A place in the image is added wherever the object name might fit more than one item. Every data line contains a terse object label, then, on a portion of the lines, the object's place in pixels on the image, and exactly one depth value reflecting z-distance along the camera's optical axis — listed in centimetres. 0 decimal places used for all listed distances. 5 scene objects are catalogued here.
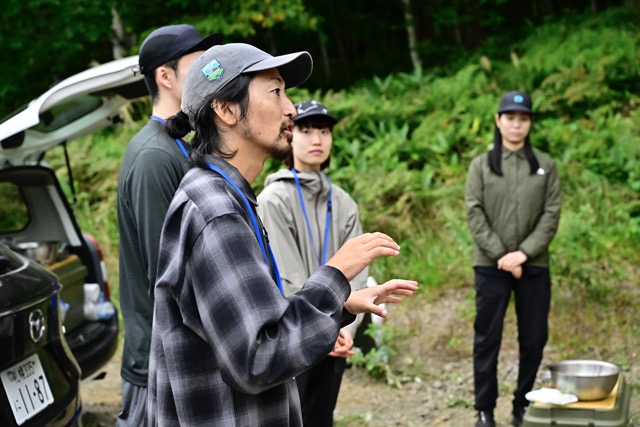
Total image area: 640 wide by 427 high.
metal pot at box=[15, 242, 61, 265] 615
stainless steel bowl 500
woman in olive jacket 607
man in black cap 345
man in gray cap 227
